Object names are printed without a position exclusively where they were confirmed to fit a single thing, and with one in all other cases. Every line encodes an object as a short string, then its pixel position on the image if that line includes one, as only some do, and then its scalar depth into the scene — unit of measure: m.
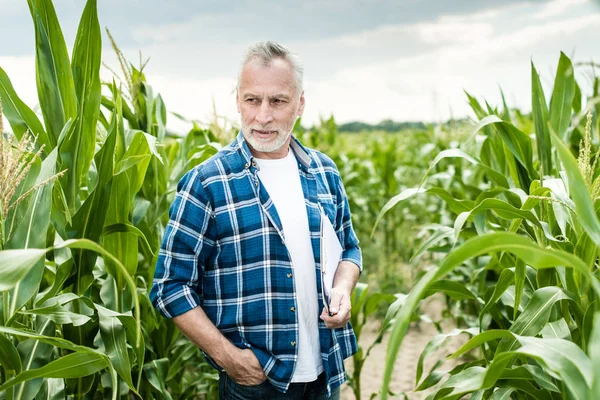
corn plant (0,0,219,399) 1.51
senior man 1.78
